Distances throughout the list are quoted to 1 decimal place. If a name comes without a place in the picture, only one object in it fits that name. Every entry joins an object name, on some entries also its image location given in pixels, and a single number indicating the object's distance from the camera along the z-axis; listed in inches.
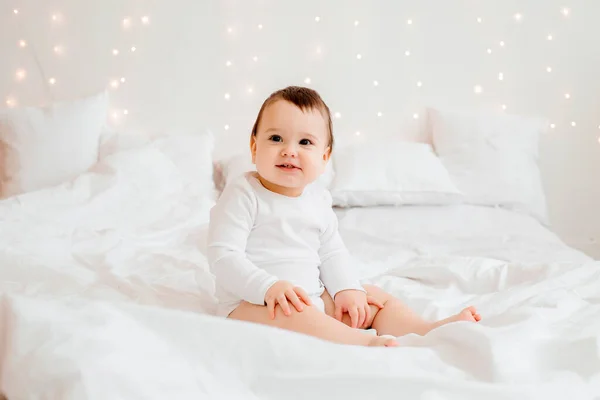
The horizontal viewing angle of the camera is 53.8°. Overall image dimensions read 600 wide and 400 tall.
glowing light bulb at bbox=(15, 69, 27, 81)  96.3
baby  41.9
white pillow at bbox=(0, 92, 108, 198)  83.3
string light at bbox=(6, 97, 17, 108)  96.4
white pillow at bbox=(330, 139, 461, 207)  84.5
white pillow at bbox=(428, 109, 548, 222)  92.2
